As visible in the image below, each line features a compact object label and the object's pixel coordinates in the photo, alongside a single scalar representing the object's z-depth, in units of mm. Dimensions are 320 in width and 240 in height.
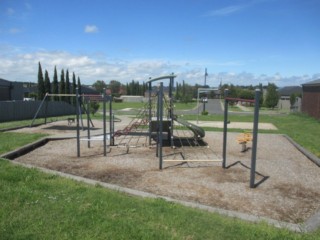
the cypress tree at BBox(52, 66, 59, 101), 33844
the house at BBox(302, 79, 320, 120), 26938
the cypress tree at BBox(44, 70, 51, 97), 31984
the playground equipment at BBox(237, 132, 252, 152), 10259
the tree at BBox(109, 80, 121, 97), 110781
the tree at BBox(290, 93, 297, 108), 51906
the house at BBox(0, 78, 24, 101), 28938
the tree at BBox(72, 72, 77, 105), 35281
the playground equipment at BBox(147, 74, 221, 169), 10820
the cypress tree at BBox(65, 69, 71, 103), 35500
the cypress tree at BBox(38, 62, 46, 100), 31828
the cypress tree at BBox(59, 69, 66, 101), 34938
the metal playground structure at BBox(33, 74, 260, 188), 8241
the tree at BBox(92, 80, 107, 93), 106562
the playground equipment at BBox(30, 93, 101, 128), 10625
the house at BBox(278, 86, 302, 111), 56750
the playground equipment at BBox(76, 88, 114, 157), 9120
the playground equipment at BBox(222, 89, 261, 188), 6184
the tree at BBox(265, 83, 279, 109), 45025
